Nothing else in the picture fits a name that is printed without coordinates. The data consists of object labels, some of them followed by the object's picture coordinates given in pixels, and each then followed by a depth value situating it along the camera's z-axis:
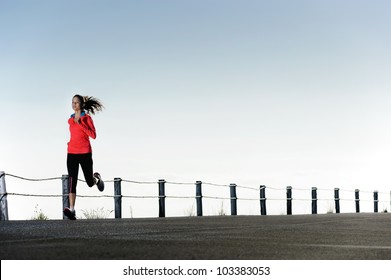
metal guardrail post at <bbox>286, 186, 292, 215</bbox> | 31.27
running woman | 13.30
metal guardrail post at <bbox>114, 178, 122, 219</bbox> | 21.42
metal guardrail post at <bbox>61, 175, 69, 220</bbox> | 20.22
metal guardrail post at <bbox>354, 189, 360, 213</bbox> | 37.71
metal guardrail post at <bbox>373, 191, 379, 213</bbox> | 39.12
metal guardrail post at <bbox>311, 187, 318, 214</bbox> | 33.10
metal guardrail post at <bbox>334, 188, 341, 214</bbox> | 35.78
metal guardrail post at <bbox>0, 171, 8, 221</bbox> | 18.39
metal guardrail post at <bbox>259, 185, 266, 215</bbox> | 29.10
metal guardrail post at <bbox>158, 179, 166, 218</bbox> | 22.64
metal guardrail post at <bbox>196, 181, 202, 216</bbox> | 24.62
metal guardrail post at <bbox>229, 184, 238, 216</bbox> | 26.86
